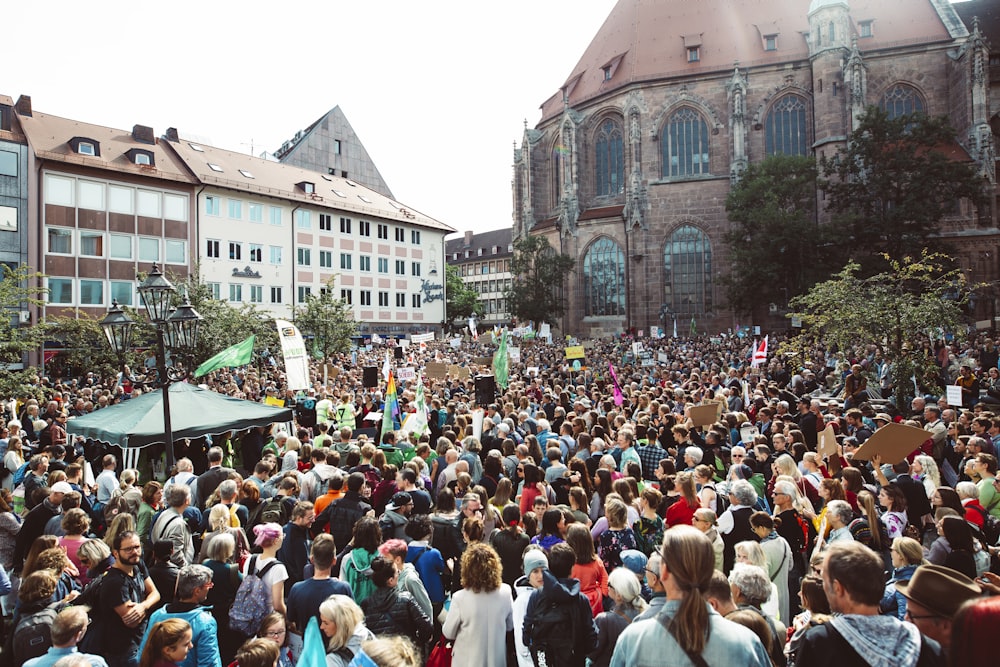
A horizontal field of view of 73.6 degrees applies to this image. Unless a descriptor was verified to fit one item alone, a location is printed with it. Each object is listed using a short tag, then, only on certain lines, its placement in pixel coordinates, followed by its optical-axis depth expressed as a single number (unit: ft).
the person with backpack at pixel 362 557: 16.60
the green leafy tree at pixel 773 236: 117.60
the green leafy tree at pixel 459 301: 249.34
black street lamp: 29.43
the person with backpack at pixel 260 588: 15.64
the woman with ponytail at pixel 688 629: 8.87
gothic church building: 132.77
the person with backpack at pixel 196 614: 13.11
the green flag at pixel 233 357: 42.68
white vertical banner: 41.86
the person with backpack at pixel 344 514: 20.67
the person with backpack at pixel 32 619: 13.51
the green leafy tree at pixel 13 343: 47.83
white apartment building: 130.62
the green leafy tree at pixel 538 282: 160.25
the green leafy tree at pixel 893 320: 45.78
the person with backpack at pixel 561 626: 13.66
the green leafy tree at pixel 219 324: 83.56
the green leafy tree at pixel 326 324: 100.32
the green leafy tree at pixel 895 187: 109.91
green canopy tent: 34.22
